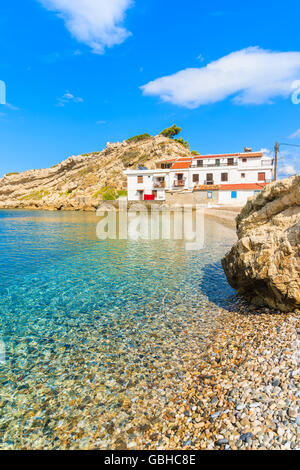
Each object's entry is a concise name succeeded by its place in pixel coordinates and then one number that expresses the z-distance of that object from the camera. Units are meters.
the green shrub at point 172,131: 97.69
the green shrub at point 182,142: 94.78
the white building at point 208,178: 55.53
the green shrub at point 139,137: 104.69
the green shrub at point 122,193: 70.04
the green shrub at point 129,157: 90.26
